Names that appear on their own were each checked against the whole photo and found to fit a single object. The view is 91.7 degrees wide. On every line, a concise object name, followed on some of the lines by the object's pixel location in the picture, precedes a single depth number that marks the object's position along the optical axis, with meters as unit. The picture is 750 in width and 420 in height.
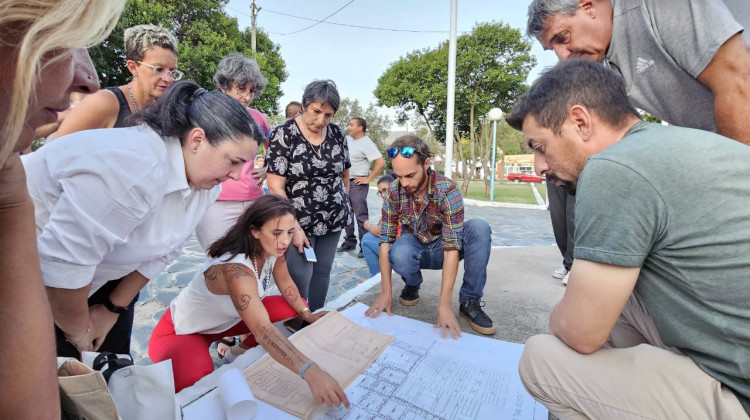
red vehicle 32.00
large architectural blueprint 1.25
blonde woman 0.48
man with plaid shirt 2.07
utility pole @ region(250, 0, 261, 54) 14.55
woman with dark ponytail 1.04
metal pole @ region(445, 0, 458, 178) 6.80
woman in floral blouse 2.27
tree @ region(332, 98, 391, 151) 25.14
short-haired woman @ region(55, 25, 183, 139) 1.79
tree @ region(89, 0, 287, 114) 11.25
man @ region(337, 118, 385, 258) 4.84
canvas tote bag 0.64
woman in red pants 1.54
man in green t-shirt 0.85
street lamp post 10.46
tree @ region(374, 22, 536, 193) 12.66
